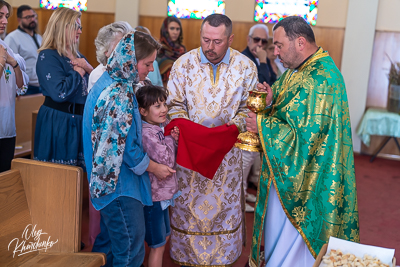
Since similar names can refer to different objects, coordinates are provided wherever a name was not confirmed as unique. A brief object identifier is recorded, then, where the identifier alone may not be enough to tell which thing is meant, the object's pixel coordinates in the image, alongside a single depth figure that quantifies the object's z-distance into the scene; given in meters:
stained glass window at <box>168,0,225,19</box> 8.39
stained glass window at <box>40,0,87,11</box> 9.21
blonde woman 3.09
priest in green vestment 2.33
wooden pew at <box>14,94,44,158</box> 4.62
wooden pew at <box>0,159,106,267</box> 2.18
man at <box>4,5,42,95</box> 5.97
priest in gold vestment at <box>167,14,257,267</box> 2.93
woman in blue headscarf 2.18
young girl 2.50
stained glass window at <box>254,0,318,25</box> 7.89
